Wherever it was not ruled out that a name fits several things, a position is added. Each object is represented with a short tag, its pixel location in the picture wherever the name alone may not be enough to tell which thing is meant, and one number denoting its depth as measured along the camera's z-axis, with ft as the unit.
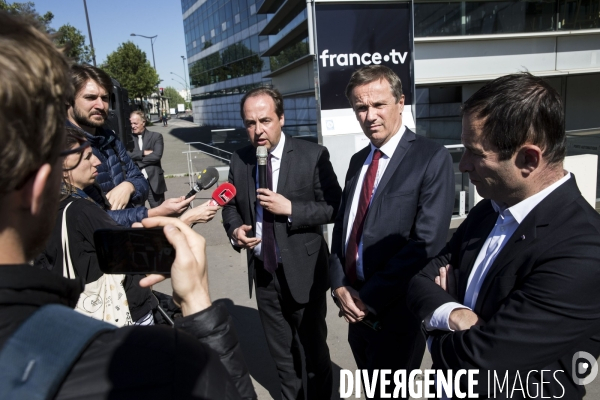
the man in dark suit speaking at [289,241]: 9.95
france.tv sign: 15.53
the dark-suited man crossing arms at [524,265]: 4.70
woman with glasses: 6.75
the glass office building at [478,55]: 34.24
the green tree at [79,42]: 71.48
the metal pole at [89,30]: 74.84
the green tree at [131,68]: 127.13
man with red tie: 7.77
